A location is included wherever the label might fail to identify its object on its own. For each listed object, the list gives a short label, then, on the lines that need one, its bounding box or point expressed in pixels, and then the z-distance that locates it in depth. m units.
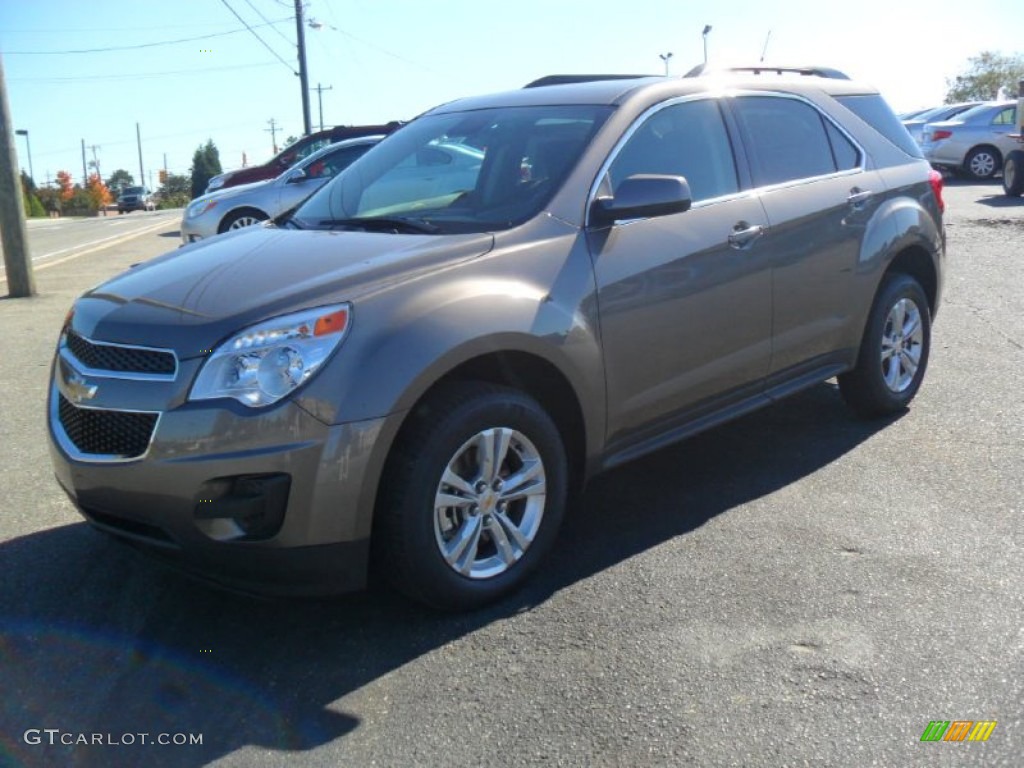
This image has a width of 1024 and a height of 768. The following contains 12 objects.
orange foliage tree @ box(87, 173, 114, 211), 97.12
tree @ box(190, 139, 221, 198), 87.44
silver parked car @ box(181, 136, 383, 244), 13.11
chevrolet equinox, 3.19
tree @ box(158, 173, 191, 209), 88.12
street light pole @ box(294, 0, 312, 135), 39.94
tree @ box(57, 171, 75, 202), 105.72
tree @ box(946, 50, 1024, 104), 69.44
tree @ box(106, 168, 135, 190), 147.43
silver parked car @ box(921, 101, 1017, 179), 22.70
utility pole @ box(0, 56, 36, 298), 11.29
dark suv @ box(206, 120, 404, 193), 16.84
